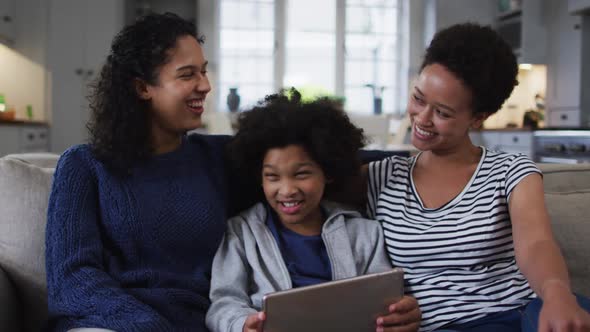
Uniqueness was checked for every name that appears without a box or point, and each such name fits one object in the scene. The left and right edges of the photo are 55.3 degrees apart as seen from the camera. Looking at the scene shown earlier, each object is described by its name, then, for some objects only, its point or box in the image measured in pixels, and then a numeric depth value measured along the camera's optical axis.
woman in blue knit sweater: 1.11
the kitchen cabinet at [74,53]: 4.91
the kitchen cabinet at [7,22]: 4.50
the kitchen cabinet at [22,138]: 3.82
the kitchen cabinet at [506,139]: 4.68
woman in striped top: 1.16
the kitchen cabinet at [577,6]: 4.71
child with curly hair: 1.21
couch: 1.30
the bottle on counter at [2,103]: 4.33
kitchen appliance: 4.12
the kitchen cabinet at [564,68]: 5.10
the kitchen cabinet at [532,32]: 5.50
